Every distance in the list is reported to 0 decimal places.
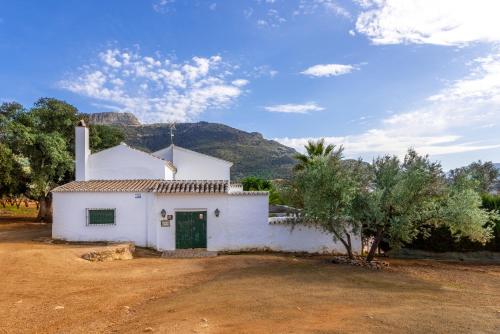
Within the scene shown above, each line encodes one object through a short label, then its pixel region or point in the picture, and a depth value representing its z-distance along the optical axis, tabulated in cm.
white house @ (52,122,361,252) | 1886
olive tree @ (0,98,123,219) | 2758
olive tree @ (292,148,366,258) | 1484
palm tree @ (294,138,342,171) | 2853
